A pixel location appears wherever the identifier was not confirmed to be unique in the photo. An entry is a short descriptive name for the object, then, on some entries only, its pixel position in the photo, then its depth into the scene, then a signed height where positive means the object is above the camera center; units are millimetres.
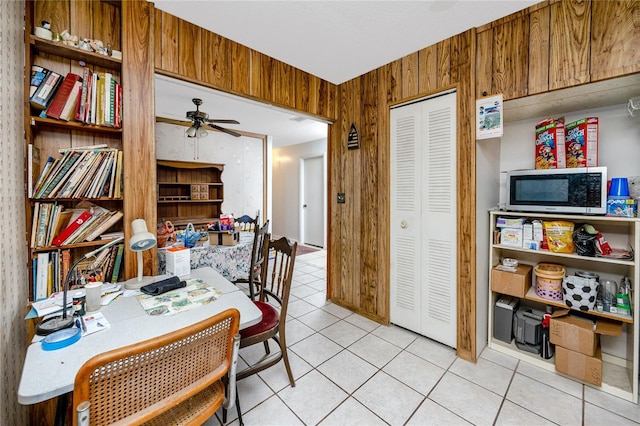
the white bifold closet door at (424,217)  2180 -58
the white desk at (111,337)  799 -521
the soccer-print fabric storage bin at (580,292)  1779 -568
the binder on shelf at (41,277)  1433 -370
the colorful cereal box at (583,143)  1871 +505
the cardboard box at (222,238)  3094 -330
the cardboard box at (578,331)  1723 -818
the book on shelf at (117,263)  1677 -341
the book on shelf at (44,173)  1403 +207
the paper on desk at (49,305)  1201 -465
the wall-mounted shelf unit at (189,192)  4728 +372
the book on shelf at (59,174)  1423 +204
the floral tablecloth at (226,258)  2773 -541
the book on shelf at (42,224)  1423 -75
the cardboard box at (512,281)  2025 -566
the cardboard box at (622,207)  1684 +29
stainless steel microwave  1740 +155
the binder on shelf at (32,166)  1374 +248
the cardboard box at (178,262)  1759 -351
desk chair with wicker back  708 -525
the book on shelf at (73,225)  1477 -86
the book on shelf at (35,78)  1384 +714
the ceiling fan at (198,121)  3301 +1177
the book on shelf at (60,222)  1473 -69
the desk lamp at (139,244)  1437 -184
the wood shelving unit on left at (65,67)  1397 +861
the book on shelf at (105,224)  1590 -85
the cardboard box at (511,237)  2074 -210
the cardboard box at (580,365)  1705 -1049
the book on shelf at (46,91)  1385 +651
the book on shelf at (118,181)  1649 +190
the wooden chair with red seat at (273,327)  1579 -761
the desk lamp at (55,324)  1048 -479
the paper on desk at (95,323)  1105 -504
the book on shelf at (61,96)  1434 +645
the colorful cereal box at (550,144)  2014 +534
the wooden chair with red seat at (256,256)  2445 -470
